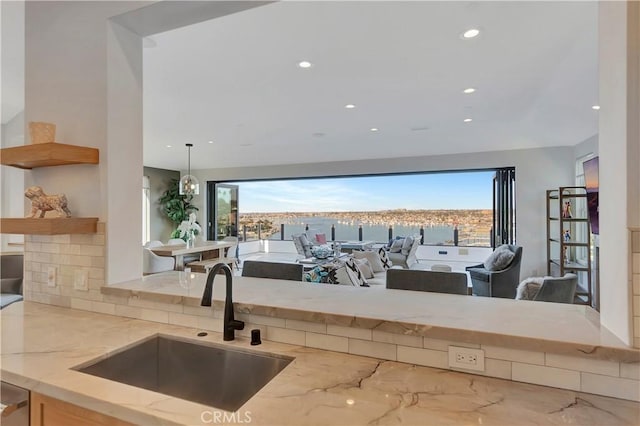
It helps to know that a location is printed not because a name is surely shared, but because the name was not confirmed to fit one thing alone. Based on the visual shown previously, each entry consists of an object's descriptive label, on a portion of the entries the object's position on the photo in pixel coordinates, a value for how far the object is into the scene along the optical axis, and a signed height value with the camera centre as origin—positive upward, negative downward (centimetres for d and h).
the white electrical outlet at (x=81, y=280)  167 -33
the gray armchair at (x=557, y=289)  263 -61
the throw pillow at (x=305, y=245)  827 -76
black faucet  125 -39
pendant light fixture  565 +55
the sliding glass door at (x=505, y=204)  593 +23
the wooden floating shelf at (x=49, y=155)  153 +30
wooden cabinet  90 -58
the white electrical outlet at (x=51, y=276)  175 -33
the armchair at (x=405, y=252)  679 -81
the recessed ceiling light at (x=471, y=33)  224 +129
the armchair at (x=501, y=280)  424 -86
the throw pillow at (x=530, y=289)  270 -62
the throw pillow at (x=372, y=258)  541 -71
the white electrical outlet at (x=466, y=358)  99 -44
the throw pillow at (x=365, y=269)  473 -78
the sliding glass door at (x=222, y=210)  877 +17
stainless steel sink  116 -58
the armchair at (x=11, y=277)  344 -70
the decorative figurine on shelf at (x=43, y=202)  163 +7
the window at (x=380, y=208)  784 +23
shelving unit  469 -37
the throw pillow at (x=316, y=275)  320 -59
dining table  462 -50
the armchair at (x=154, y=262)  445 -65
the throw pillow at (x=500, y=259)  437 -60
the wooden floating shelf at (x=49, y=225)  152 -4
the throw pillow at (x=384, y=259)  577 -78
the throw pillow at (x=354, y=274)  317 -61
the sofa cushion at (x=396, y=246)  736 -69
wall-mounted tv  294 +28
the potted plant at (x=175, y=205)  833 +29
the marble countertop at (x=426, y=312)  93 -35
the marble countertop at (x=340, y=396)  79 -49
